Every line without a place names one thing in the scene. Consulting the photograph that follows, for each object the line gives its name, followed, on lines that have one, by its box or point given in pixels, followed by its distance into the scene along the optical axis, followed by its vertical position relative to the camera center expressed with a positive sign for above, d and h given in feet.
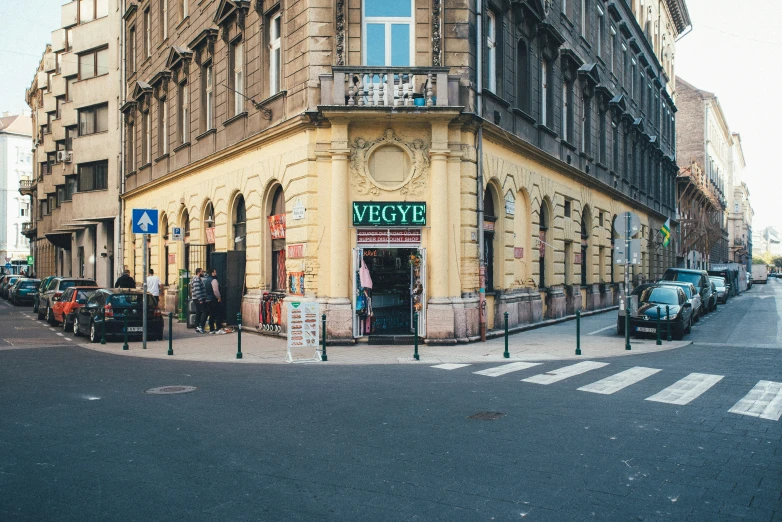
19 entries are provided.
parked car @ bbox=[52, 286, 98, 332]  67.10 -3.14
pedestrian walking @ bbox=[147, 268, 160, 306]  77.82 -1.47
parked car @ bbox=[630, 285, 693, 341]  59.21 -3.89
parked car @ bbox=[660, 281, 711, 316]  72.23 -3.55
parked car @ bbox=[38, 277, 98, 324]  77.66 -2.17
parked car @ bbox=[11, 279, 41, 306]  117.50 -3.21
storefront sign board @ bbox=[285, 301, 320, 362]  44.93 -3.78
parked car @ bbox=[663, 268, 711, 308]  95.45 -1.25
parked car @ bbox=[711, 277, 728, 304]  122.88 -3.86
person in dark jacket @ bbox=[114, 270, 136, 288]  82.12 -1.09
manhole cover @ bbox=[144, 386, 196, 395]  32.17 -5.86
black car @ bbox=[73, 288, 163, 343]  57.00 -3.67
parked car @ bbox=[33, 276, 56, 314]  88.11 -2.49
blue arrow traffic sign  49.88 +3.93
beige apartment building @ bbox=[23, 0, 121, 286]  113.29 +24.21
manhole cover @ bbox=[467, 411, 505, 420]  26.35 -5.87
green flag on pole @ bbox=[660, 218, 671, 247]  111.67 +6.31
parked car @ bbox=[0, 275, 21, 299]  140.58 -2.19
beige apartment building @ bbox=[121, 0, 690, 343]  53.06 +10.65
